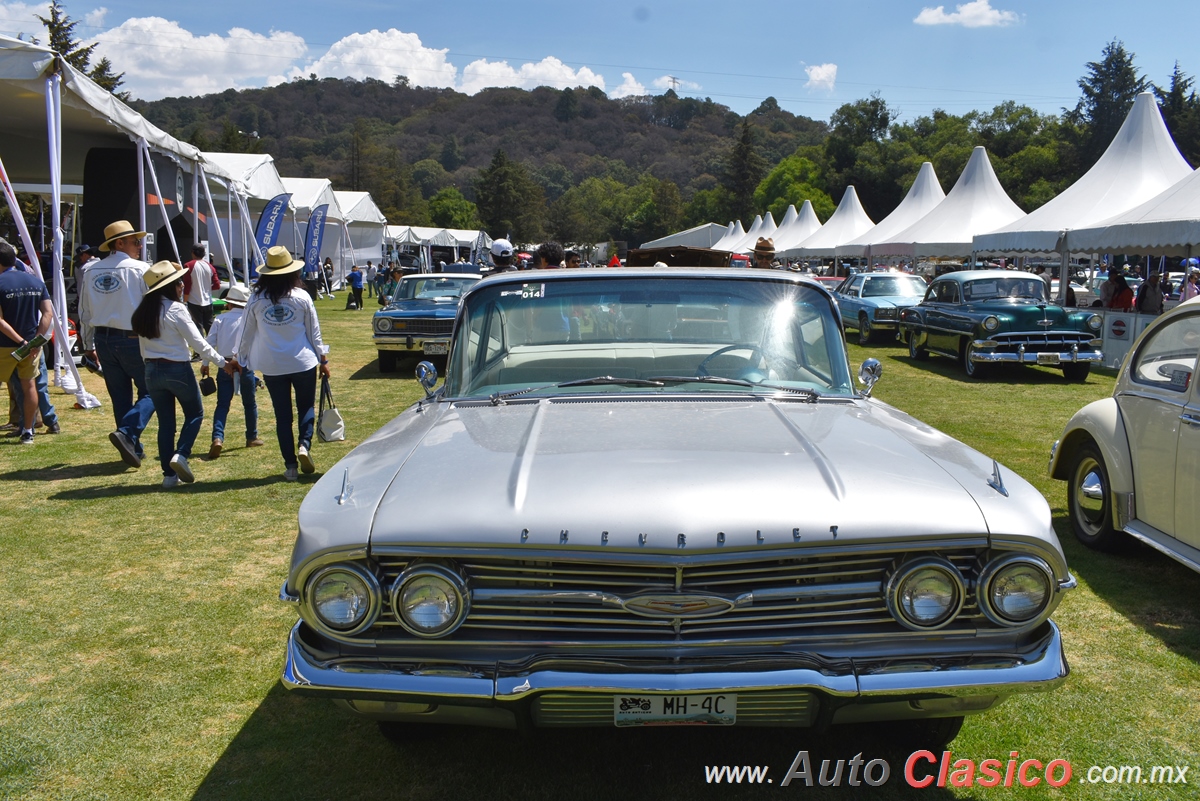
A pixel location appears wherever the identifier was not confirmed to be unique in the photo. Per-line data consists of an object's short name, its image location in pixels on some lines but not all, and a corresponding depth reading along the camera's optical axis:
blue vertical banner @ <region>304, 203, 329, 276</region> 28.53
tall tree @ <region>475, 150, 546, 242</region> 115.94
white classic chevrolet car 2.53
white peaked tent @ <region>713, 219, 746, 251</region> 70.26
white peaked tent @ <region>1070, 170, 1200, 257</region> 14.81
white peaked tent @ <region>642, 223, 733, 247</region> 76.25
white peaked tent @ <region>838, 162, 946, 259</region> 32.38
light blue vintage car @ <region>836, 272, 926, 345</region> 20.31
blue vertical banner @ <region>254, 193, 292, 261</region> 21.84
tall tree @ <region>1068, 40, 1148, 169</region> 77.88
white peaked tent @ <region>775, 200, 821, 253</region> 49.59
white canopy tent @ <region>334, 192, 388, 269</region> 43.81
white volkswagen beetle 4.66
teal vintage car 14.70
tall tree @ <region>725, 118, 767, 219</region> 117.69
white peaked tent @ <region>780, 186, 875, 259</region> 39.97
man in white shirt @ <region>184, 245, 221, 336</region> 14.08
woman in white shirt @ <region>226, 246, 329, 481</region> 7.04
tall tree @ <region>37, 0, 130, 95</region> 45.53
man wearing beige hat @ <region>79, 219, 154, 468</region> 7.65
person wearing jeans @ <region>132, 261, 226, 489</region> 6.89
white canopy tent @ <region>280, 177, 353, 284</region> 33.31
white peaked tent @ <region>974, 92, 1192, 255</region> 19.12
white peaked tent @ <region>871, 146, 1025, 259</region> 26.34
